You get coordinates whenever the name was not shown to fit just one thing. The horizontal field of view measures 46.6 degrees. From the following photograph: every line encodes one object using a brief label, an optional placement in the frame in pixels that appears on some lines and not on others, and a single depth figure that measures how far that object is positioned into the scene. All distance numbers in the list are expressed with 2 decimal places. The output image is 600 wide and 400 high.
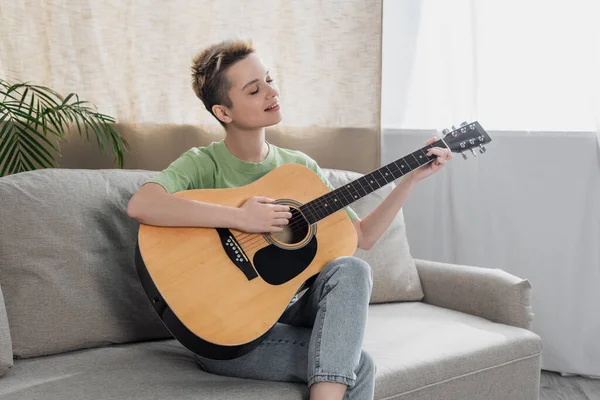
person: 1.49
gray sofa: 1.54
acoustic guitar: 1.52
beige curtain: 2.57
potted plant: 2.26
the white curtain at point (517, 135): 2.68
